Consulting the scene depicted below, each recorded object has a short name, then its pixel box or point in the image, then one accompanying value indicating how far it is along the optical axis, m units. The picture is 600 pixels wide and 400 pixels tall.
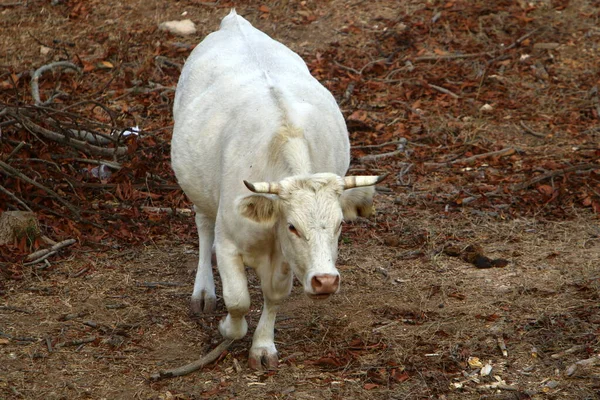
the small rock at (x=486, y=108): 21.84
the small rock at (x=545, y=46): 24.47
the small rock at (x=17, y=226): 14.83
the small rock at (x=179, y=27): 25.22
